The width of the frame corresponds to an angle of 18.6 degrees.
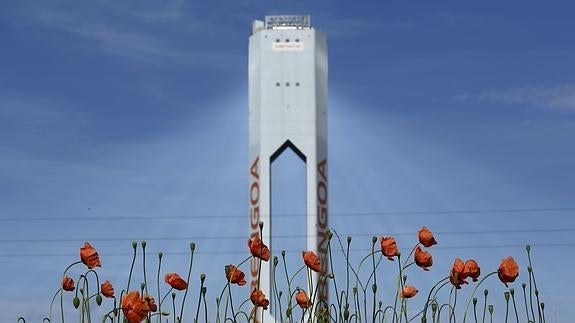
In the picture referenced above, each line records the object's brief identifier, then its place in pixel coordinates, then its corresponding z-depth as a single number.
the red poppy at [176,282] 8.02
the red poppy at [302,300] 8.62
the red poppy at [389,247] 8.17
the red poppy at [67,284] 8.52
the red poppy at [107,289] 8.52
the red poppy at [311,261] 8.13
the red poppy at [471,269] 8.10
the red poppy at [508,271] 8.15
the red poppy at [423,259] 8.23
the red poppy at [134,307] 7.16
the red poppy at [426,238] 8.23
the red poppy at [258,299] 7.96
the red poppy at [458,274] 8.10
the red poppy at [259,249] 7.71
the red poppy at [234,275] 7.89
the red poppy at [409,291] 8.58
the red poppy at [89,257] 8.21
